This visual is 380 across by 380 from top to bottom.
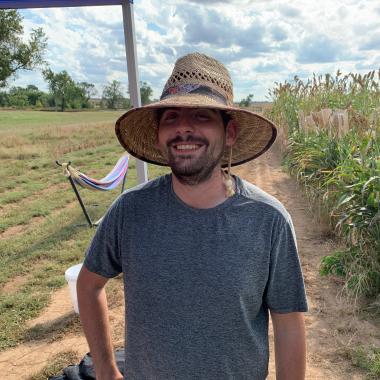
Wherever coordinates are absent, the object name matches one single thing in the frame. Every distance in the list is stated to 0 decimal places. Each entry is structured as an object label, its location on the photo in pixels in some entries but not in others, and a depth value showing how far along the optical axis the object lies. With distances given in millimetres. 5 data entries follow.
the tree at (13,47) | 8211
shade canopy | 2896
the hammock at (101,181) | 5191
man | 1174
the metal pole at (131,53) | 3090
